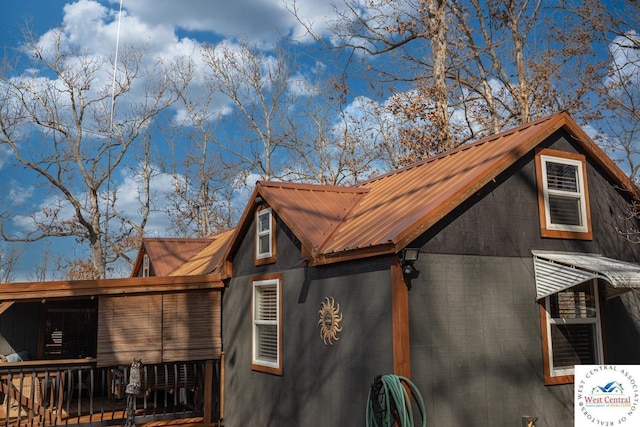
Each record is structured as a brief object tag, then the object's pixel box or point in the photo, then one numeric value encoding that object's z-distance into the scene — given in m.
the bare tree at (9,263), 40.47
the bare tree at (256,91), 27.27
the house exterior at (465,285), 6.30
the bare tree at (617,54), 12.30
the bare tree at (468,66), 17.69
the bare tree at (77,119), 22.91
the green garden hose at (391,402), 5.86
